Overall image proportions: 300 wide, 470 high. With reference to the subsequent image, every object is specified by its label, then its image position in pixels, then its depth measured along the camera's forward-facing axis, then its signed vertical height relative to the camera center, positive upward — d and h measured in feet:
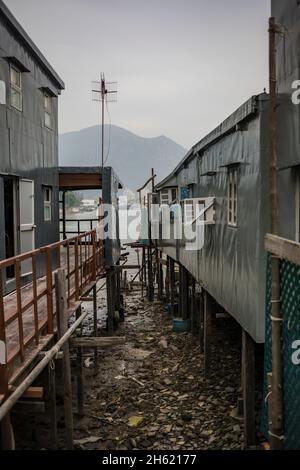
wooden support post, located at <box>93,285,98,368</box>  43.27 -13.07
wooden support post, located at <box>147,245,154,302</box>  78.11 -13.07
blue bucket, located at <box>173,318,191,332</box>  56.13 -14.41
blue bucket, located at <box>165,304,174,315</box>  66.08 -14.63
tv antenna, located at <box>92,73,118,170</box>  79.41 +22.16
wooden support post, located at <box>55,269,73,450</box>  23.97 -7.52
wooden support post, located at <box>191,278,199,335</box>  53.55 -12.67
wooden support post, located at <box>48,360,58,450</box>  23.73 -11.20
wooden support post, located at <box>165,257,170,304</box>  73.36 -12.29
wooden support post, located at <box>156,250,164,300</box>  80.18 -13.00
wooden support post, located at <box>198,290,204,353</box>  47.78 -13.15
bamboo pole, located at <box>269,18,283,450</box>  17.28 -6.29
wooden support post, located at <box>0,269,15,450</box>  16.06 -7.78
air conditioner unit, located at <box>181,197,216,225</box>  34.96 +0.20
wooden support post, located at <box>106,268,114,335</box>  53.83 -11.19
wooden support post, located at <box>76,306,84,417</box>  33.71 -13.57
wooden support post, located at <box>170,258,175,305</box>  66.90 -11.39
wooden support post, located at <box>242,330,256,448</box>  26.81 -10.91
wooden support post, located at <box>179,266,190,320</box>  58.13 -10.70
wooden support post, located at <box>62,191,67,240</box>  64.90 +0.20
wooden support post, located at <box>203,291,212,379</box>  39.47 -11.29
